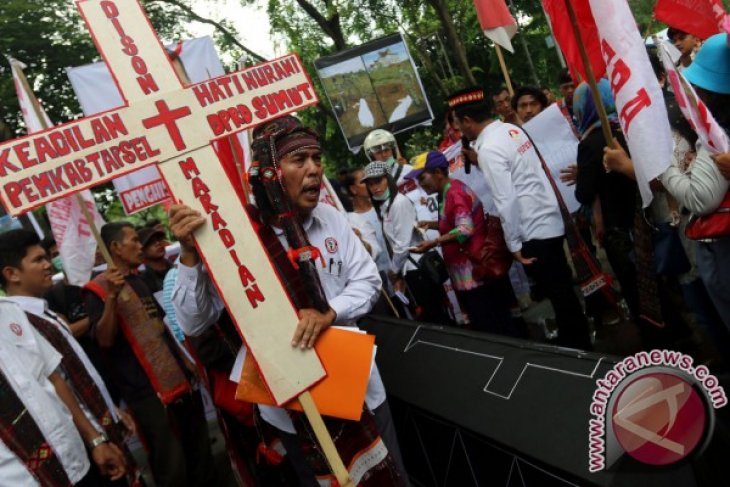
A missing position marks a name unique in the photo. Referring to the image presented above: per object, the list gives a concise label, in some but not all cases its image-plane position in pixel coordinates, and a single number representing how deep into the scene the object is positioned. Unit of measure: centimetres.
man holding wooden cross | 188
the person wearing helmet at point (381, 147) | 602
